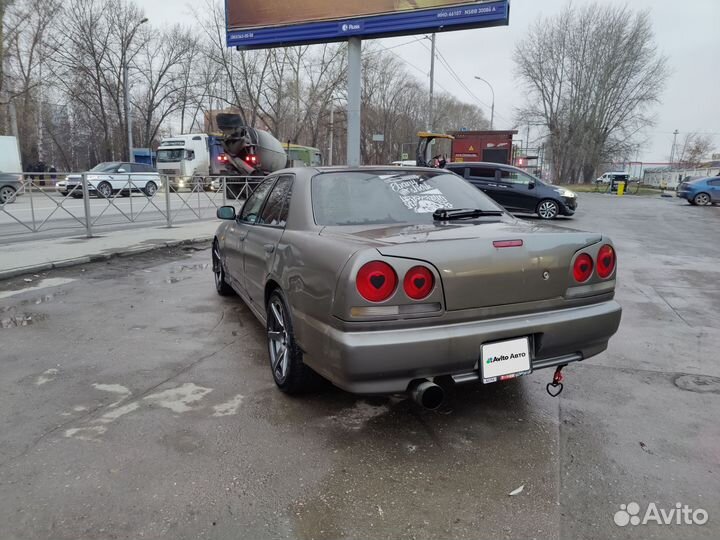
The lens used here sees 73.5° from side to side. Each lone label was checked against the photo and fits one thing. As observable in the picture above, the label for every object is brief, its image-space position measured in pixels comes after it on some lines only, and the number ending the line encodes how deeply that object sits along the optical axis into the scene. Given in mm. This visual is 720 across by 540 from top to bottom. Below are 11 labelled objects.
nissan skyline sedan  2430
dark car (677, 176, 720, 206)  22172
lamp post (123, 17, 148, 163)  26984
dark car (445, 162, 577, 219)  15055
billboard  14875
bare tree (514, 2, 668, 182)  43688
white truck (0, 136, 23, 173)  20344
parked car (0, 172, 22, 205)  9211
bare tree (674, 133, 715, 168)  71225
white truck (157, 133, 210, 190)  27562
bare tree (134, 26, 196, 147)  39219
